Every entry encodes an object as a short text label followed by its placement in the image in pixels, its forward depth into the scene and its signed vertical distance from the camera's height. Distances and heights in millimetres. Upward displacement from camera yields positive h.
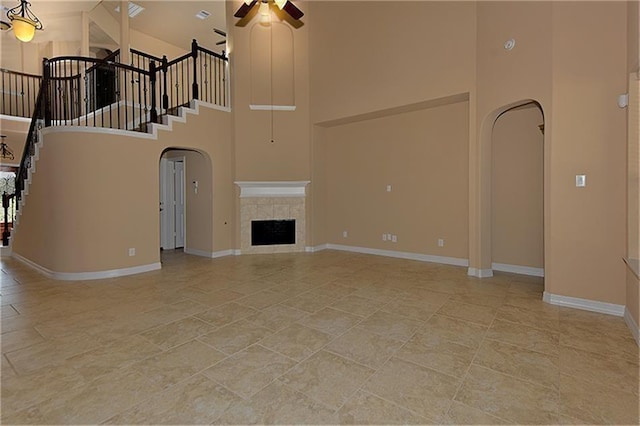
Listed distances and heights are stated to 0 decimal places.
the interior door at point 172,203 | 7574 +121
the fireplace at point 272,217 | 6945 -204
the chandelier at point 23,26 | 4949 +2894
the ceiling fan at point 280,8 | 4336 +2940
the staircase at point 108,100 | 5355 +2222
